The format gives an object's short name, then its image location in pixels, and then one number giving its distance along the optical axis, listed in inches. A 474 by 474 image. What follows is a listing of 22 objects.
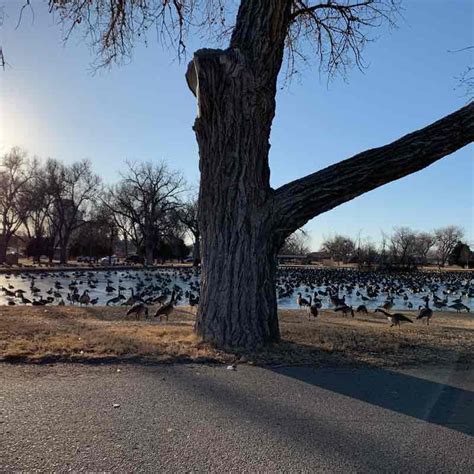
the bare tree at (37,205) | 2576.3
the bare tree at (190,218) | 3156.7
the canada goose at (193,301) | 784.3
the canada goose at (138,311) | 538.6
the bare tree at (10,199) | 2488.9
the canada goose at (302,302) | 862.7
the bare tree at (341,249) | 4497.5
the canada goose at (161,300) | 753.9
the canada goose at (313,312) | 630.5
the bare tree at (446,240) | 5068.9
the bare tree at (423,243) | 4655.5
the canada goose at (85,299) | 789.9
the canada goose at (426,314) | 611.9
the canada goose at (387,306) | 819.9
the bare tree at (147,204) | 2930.6
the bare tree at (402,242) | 3642.7
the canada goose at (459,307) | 886.4
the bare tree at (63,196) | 2736.2
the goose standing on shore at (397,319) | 547.5
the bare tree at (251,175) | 299.3
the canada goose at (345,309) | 701.9
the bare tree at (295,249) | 5099.9
